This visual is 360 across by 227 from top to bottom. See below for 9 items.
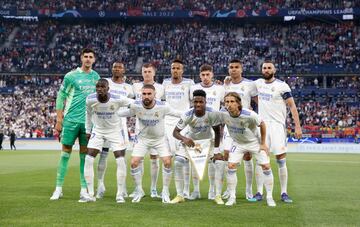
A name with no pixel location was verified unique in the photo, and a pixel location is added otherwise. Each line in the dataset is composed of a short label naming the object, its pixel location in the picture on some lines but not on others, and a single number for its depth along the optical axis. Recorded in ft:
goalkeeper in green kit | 37.22
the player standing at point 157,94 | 39.58
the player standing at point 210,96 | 38.19
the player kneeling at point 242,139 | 33.88
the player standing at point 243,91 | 38.06
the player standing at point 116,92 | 38.73
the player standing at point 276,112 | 36.37
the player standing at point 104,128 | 35.42
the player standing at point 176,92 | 39.45
